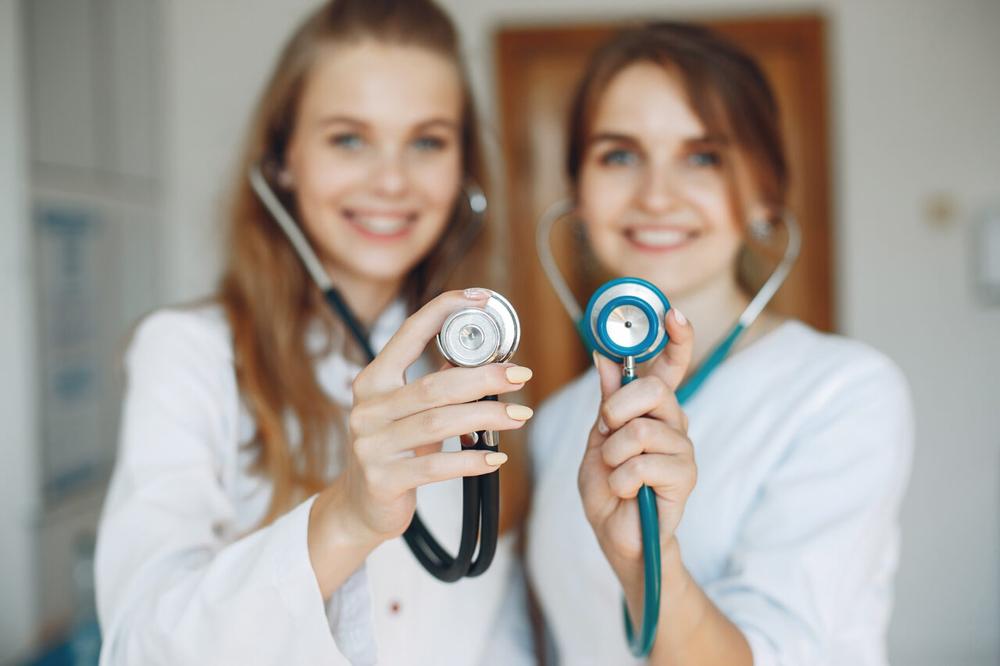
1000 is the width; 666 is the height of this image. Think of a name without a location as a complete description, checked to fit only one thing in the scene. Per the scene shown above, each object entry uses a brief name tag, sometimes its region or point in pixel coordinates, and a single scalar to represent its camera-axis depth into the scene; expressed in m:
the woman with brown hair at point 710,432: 0.73
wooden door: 2.71
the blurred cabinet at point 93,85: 2.08
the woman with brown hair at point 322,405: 0.65
